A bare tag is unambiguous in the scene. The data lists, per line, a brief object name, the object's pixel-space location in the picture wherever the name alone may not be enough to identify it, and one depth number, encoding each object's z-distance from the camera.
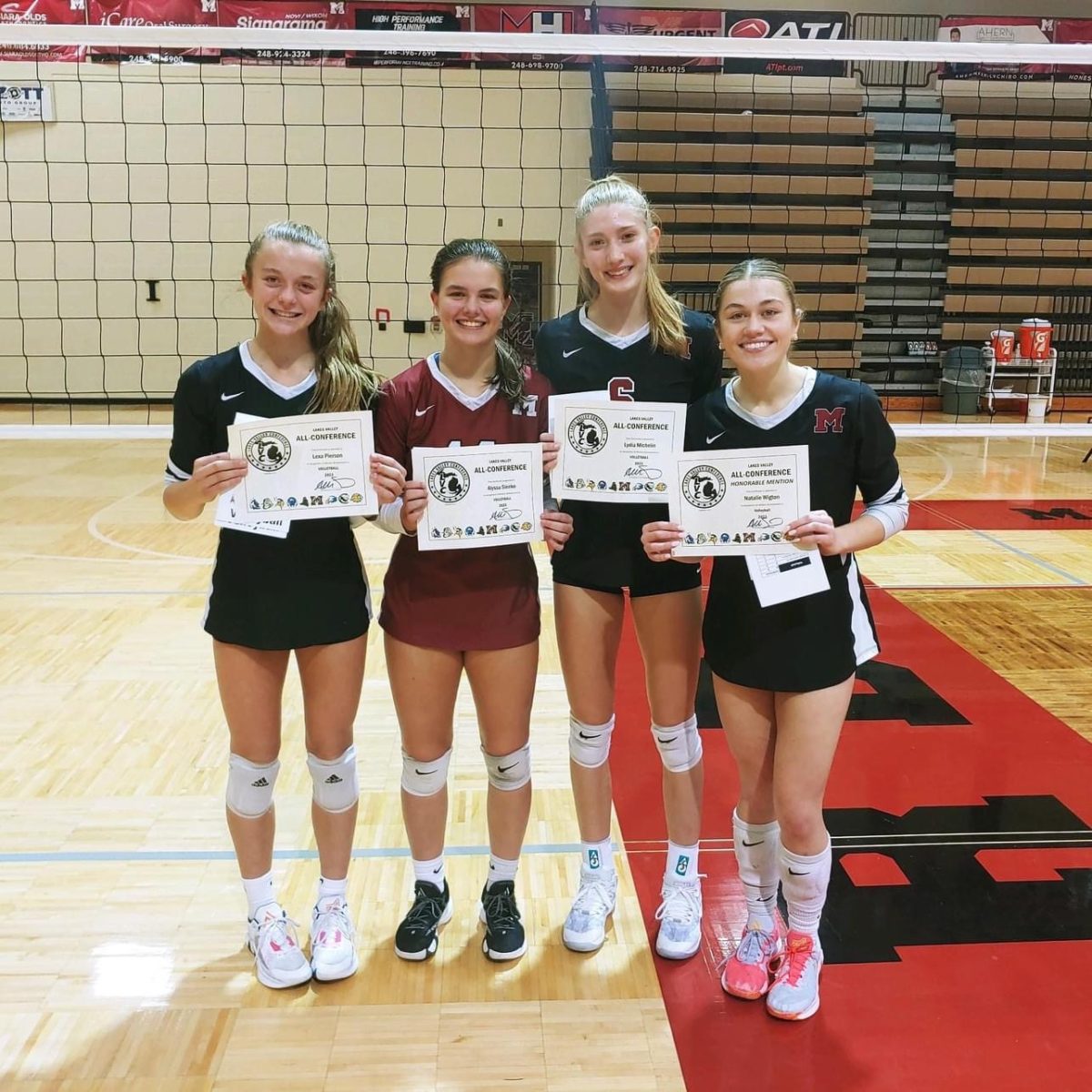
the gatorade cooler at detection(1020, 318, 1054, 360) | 10.84
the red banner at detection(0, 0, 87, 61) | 11.16
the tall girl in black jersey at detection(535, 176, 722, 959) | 2.11
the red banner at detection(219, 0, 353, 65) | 11.21
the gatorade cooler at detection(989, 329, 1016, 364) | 10.87
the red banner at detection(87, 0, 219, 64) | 11.13
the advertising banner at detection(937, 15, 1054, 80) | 11.59
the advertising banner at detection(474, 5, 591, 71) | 11.34
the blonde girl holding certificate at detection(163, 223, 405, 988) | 1.96
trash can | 11.10
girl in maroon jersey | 2.02
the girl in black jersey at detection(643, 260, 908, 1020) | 1.91
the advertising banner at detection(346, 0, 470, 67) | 11.37
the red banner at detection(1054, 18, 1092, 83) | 11.68
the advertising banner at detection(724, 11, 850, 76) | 11.59
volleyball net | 11.26
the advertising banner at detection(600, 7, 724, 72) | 11.28
